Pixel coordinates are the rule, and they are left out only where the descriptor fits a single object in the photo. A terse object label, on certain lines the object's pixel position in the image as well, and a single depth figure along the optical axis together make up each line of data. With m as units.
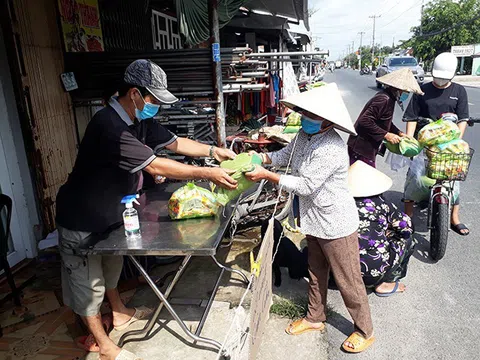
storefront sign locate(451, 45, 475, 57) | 35.41
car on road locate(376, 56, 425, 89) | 25.42
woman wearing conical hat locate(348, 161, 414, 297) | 3.21
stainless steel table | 2.24
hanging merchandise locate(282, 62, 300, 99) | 9.25
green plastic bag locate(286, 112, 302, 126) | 5.92
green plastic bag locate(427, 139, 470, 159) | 3.61
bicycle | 3.62
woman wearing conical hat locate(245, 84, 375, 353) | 2.41
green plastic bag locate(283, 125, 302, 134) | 5.86
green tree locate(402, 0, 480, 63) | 38.16
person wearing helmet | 4.21
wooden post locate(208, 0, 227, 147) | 3.90
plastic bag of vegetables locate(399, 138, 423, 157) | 3.84
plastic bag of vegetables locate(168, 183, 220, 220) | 2.62
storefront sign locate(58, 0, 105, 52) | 4.08
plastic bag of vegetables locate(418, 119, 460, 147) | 3.63
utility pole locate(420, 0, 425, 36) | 43.94
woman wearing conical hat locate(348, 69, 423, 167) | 3.83
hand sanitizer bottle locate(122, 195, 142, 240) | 2.41
